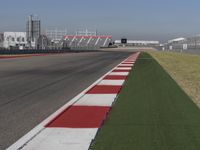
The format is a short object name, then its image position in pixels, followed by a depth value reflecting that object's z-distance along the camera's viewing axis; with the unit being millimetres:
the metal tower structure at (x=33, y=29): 113388
